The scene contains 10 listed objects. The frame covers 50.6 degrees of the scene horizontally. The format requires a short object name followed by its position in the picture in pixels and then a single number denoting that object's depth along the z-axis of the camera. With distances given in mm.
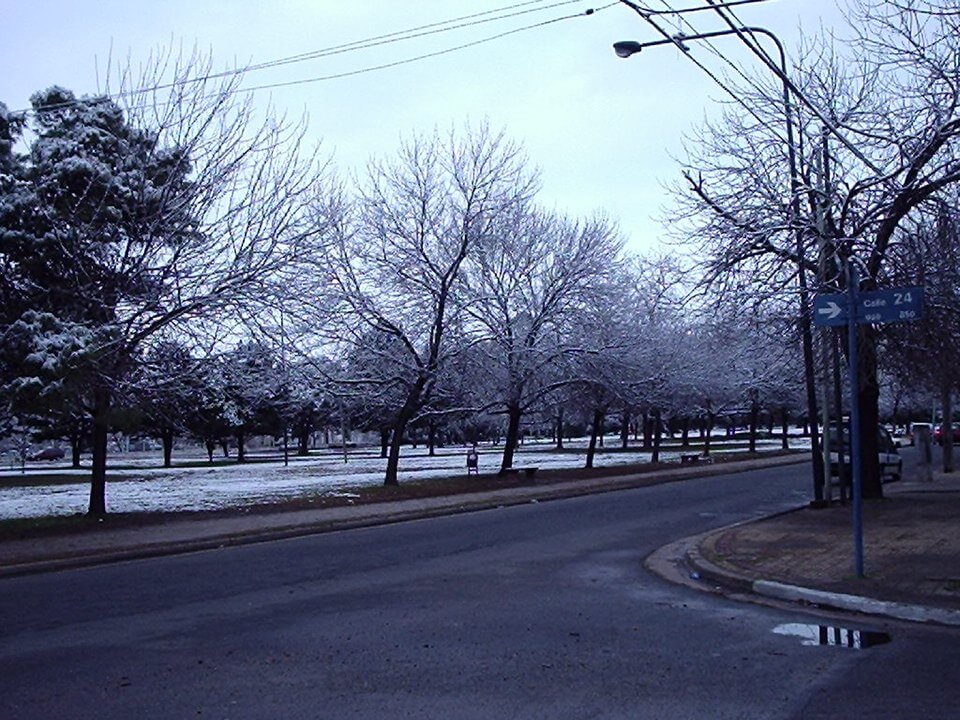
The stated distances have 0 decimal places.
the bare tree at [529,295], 31219
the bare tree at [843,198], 12367
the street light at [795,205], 12016
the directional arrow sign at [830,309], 11188
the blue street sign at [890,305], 10648
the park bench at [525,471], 32378
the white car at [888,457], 29491
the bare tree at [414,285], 29234
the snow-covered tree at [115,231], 17875
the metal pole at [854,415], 10805
